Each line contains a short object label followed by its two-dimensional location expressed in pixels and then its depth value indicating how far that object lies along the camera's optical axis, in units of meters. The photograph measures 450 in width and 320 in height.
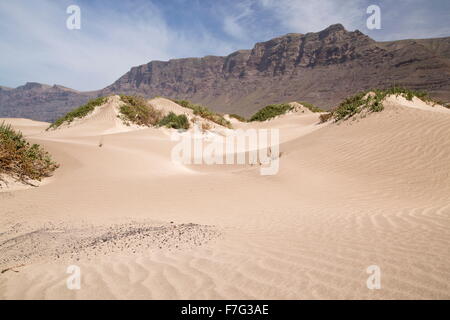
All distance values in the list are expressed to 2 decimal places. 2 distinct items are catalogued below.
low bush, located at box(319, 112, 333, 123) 15.70
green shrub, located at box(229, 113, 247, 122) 30.80
